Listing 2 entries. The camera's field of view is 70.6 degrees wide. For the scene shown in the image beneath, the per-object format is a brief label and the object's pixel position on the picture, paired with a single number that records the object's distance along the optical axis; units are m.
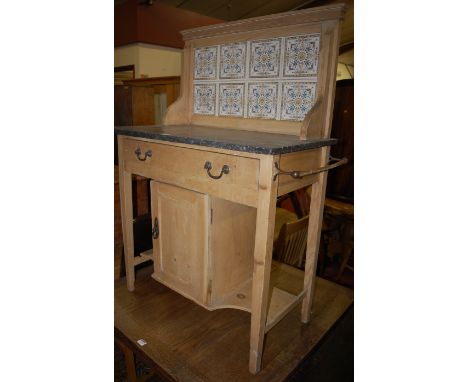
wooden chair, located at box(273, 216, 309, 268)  2.09
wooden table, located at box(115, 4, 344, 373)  1.10
